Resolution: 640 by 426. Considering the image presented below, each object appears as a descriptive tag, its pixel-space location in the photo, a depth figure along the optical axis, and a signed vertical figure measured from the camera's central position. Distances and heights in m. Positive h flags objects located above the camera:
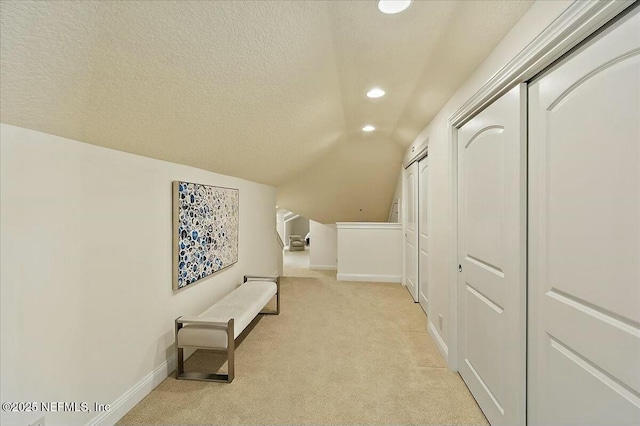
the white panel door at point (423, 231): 3.63 -0.23
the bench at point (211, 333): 2.17 -0.86
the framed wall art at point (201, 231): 2.38 -0.16
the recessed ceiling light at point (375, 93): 2.57 +1.02
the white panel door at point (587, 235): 0.91 -0.08
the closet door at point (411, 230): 4.18 -0.25
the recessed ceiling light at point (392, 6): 1.37 +0.93
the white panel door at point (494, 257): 1.46 -0.25
